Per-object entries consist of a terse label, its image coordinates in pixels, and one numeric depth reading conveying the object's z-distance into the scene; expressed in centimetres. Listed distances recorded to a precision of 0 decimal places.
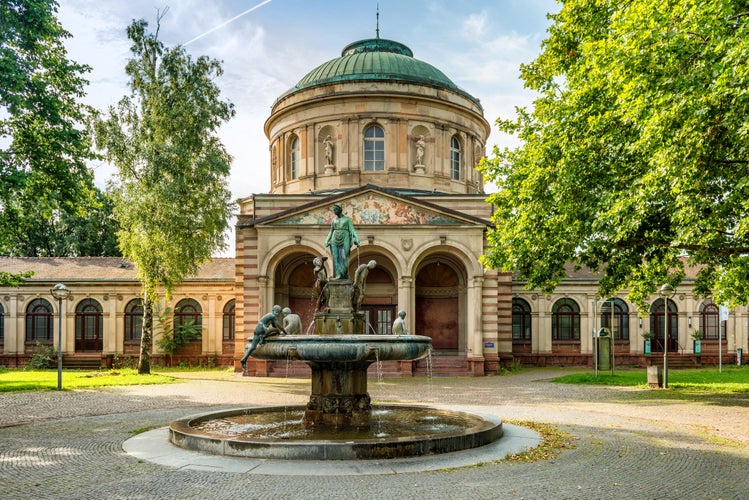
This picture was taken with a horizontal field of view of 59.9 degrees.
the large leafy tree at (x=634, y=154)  1152
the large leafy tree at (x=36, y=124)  1773
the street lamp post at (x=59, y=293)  2242
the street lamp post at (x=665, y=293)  2058
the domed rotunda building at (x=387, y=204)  3005
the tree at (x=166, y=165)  2981
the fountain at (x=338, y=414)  945
